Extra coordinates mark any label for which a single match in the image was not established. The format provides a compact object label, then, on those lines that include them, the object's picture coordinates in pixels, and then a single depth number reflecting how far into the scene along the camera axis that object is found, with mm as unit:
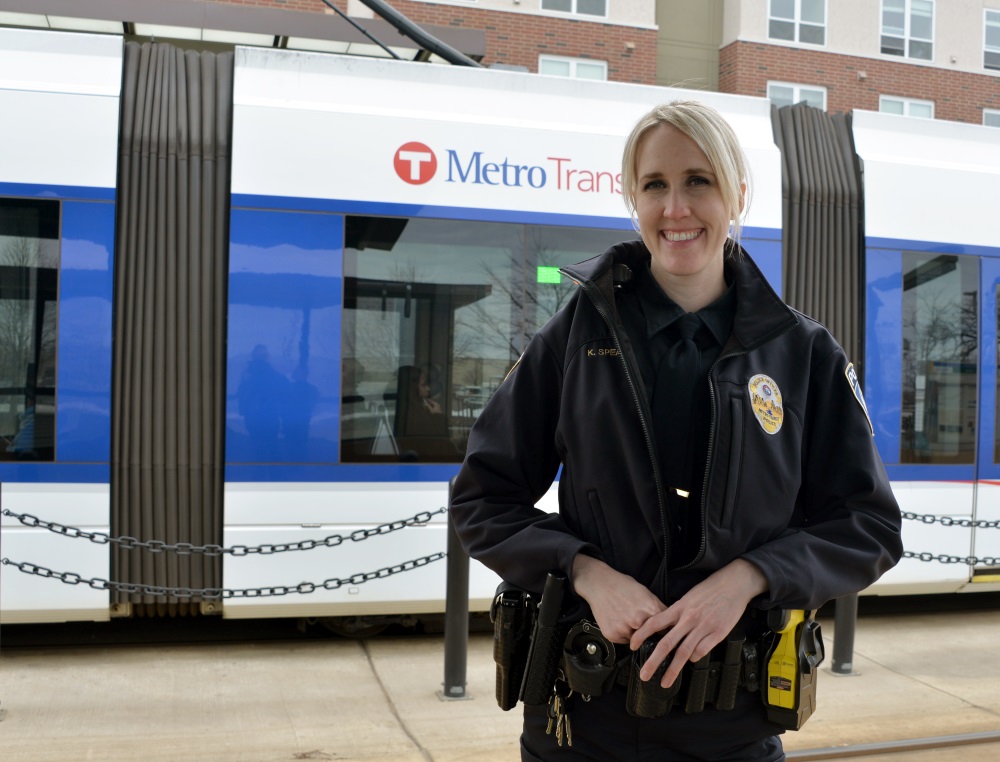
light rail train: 5449
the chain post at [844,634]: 5555
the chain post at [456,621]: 5039
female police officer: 1769
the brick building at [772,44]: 20484
